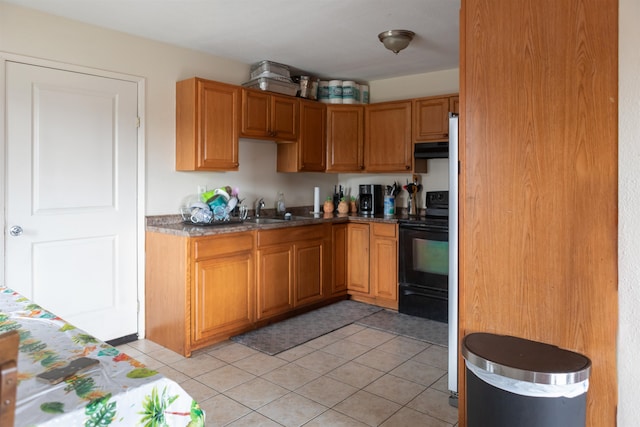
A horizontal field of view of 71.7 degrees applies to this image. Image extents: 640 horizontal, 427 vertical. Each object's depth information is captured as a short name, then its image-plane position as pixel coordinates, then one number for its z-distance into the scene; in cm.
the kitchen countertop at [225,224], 317
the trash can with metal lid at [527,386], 144
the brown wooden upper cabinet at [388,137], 445
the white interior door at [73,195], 286
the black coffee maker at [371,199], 482
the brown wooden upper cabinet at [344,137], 468
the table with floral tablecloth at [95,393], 91
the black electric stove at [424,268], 389
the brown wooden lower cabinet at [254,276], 317
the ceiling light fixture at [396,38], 331
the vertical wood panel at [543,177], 158
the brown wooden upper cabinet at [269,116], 383
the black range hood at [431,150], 416
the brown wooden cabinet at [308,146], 440
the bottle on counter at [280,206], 454
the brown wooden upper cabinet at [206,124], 349
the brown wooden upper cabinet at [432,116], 416
